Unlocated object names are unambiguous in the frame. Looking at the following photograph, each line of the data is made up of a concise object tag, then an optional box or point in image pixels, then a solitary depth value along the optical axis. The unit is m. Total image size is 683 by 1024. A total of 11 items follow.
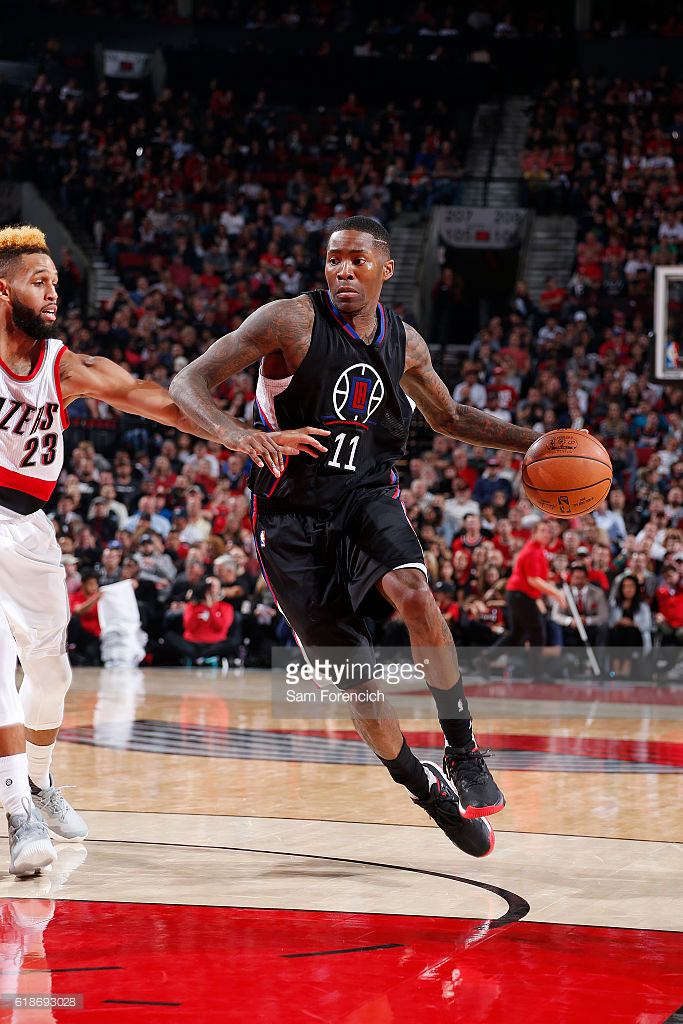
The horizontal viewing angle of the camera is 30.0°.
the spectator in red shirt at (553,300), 18.66
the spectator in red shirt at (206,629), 12.81
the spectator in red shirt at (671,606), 12.07
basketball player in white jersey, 4.61
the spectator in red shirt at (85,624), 12.94
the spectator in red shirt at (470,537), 13.12
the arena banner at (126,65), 23.09
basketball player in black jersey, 4.40
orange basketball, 4.73
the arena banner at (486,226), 20.50
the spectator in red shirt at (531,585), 11.88
